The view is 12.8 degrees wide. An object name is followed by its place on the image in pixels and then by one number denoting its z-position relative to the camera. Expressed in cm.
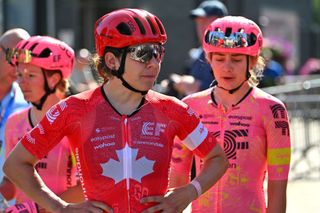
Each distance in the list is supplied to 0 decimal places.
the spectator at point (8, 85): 1132
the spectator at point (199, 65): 1236
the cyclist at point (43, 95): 941
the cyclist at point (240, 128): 856
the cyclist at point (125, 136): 690
